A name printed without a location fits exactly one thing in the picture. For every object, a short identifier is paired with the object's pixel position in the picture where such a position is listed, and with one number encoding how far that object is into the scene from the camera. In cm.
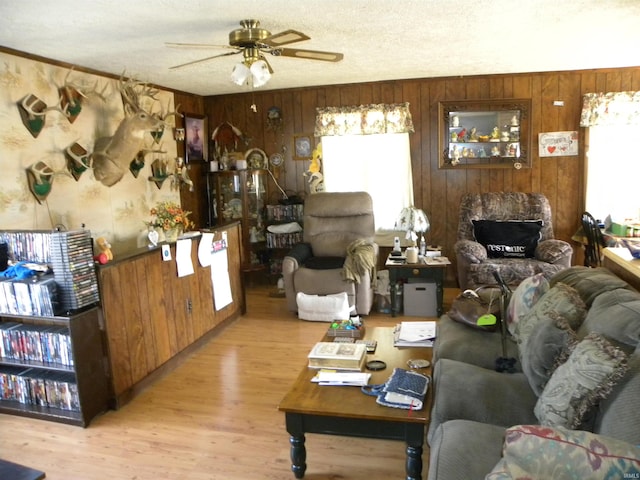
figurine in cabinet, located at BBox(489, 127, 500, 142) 518
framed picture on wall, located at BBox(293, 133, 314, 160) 576
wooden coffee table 199
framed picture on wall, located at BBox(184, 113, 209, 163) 564
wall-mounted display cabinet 516
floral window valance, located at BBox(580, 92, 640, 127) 485
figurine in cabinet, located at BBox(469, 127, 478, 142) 525
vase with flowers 361
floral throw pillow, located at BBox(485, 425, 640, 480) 112
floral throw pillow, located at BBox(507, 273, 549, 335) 250
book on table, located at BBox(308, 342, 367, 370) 243
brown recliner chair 430
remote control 269
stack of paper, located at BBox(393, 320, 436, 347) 278
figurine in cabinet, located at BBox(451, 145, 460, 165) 530
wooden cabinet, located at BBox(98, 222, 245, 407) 298
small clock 587
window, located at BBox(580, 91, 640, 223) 487
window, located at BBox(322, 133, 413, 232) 546
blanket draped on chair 438
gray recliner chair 445
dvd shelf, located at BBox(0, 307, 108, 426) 278
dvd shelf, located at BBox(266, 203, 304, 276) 569
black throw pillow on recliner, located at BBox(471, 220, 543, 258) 469
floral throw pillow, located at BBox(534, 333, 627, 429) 146
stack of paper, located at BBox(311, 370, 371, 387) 227
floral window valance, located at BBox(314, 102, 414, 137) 532
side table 448
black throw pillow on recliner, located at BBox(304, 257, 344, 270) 454
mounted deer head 418
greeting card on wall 511
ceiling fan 292
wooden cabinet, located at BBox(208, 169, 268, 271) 559
